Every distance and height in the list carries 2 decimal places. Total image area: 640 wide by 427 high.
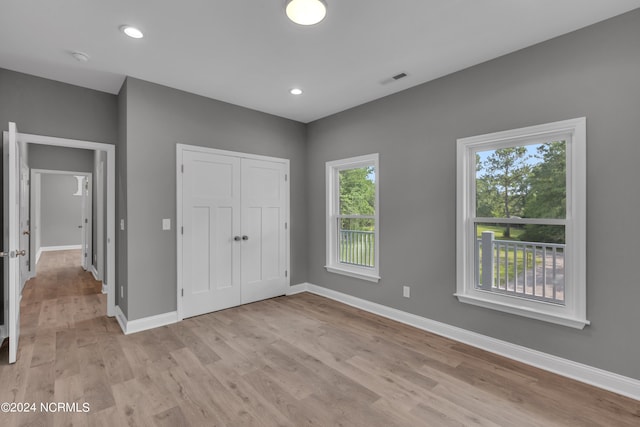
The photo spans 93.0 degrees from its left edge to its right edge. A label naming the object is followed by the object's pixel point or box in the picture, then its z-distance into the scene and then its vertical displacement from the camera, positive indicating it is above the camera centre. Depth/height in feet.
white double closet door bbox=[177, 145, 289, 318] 11.75 -0.77
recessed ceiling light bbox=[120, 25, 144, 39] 7.52 +4.57
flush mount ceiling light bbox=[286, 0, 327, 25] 6.24 +4.27
